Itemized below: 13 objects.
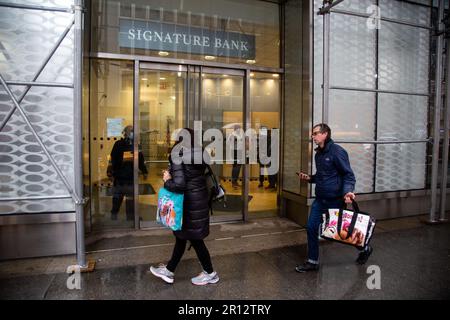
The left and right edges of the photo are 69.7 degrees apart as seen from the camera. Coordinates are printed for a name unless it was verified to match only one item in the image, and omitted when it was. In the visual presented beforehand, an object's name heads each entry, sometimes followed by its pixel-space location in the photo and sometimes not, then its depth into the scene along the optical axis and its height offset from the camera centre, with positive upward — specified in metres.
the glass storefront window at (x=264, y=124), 6.64 +0.37
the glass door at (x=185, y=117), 5.98 +0.47
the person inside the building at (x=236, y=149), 6.55 -0.15
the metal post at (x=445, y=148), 6.33 -0.10
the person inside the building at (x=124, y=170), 5.88 -0.54
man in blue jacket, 3.93 -0.50
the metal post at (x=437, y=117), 6.16 +0.50
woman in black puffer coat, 3.49 -0.67
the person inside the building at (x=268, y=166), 6.74 -0.53
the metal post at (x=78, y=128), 3.97 +0.16
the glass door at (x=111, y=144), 5.74 -0.06
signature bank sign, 5.86 +1.95
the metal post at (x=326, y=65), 5.37 +1.28
